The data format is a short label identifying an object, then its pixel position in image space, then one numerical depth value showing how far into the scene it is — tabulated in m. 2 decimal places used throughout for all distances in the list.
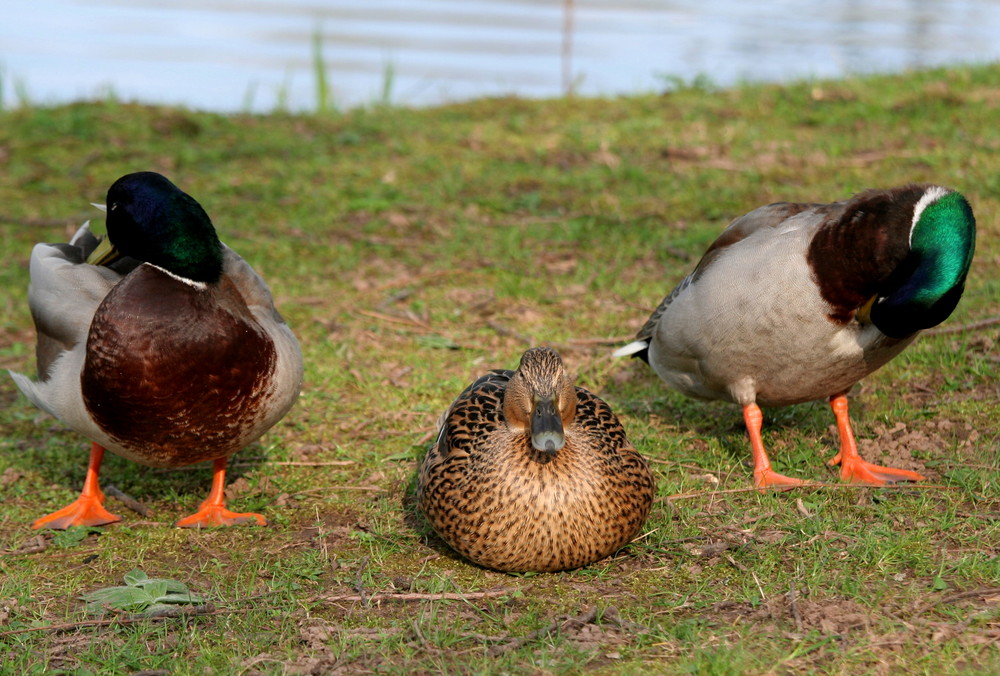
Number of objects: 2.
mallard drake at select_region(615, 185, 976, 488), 6.84
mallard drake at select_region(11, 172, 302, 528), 7.13
